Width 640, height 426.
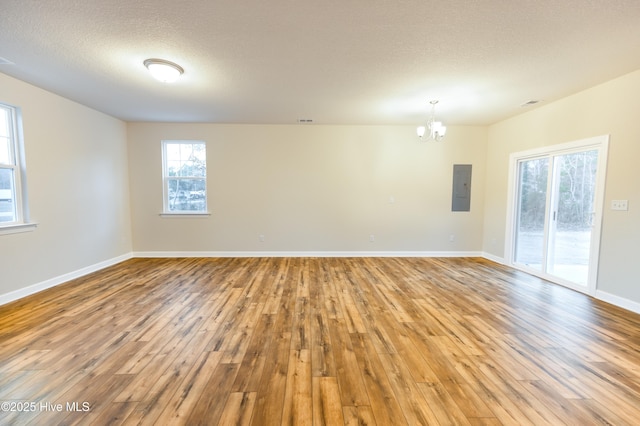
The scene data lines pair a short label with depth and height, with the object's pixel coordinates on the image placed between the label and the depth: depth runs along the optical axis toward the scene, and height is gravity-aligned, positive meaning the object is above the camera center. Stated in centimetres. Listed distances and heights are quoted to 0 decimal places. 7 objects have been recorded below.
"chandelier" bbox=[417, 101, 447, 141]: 378 +106
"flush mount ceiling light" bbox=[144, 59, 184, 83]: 255 +132
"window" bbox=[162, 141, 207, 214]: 510 +38
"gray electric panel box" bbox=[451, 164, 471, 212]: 517 +21
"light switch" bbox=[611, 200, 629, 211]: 290 -6
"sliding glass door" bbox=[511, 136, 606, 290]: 327 -21
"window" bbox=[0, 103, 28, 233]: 302 +27
